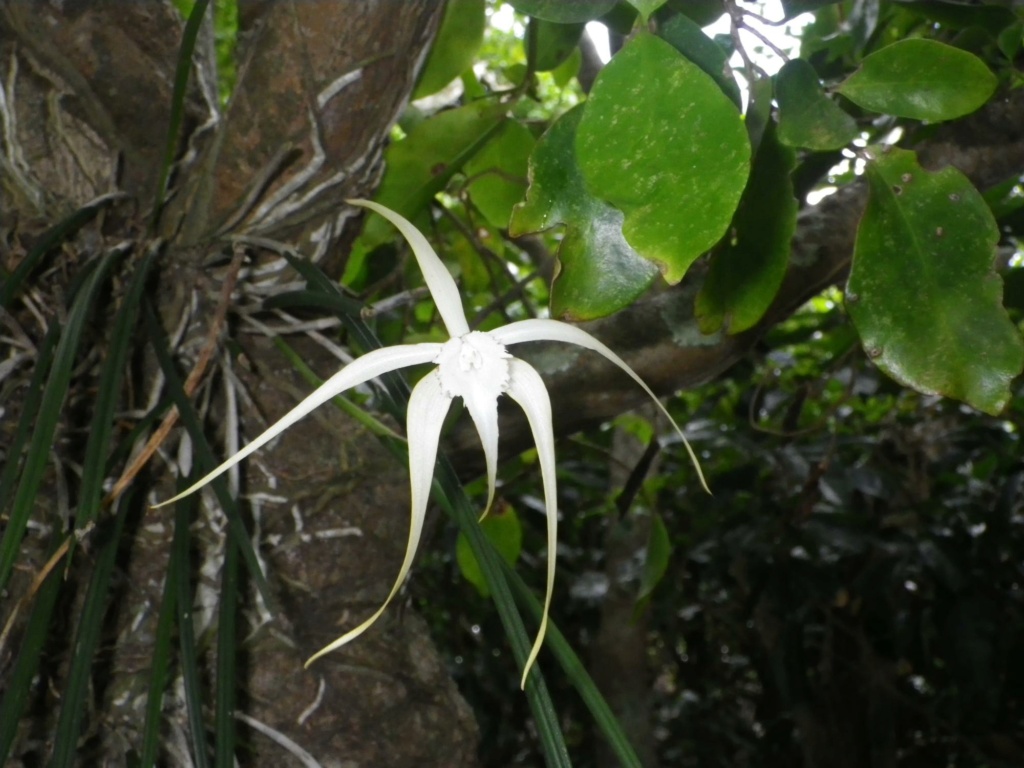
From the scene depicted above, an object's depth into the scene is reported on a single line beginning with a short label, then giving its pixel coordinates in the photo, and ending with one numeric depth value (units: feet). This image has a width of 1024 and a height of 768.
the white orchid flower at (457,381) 0.90
